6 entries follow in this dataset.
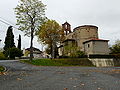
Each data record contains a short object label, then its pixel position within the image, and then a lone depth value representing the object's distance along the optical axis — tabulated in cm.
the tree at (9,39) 3956
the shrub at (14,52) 3453
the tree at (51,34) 3074
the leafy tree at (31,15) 2055
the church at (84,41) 3068
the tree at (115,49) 3234
